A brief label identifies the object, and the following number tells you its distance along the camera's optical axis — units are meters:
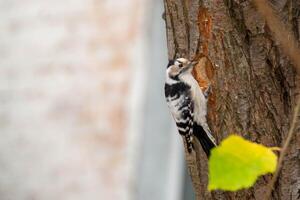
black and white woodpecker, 5.90
